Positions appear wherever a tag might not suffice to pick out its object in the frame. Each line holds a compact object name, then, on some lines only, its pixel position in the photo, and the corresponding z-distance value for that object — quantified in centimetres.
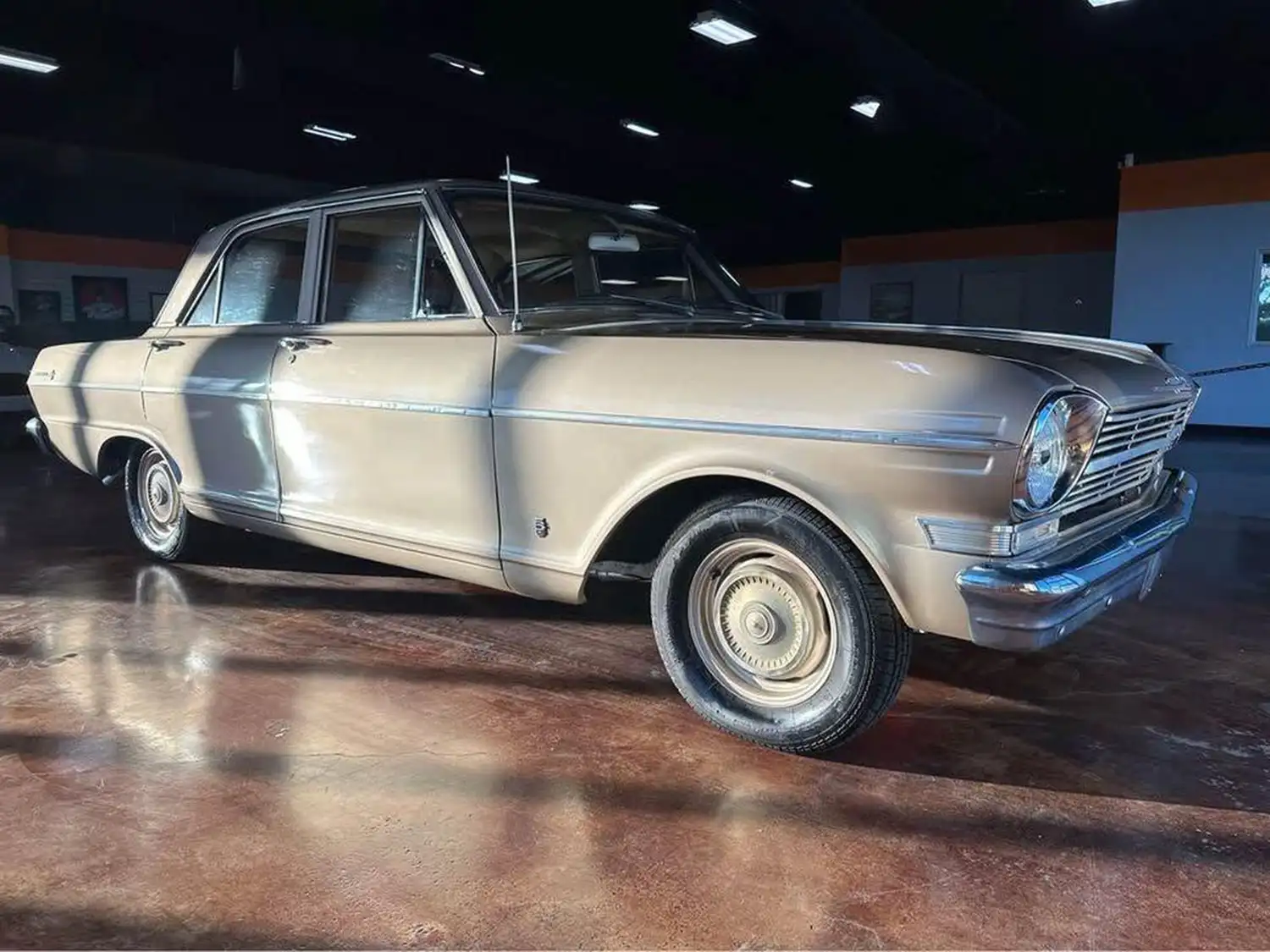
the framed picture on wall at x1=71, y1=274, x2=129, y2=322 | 1830
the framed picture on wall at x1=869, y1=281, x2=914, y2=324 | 1941
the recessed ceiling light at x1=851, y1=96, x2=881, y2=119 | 1027
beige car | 218
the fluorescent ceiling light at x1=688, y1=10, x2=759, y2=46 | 768
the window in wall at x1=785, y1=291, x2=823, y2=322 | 2353
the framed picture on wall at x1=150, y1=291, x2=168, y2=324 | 1931
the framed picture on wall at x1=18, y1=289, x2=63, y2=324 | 1738
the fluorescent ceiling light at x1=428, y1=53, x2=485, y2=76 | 966
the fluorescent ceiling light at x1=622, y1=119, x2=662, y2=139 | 1214
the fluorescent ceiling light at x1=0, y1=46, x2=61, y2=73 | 943
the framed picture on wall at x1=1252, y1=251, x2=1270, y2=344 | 1250
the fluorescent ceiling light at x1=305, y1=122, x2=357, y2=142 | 1334
